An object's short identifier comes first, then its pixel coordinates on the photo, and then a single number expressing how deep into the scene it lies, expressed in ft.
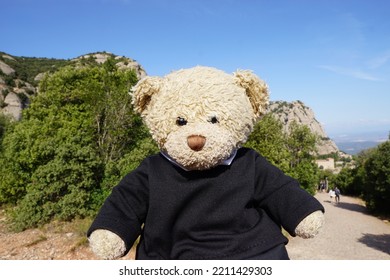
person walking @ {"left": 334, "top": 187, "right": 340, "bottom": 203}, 80.51
